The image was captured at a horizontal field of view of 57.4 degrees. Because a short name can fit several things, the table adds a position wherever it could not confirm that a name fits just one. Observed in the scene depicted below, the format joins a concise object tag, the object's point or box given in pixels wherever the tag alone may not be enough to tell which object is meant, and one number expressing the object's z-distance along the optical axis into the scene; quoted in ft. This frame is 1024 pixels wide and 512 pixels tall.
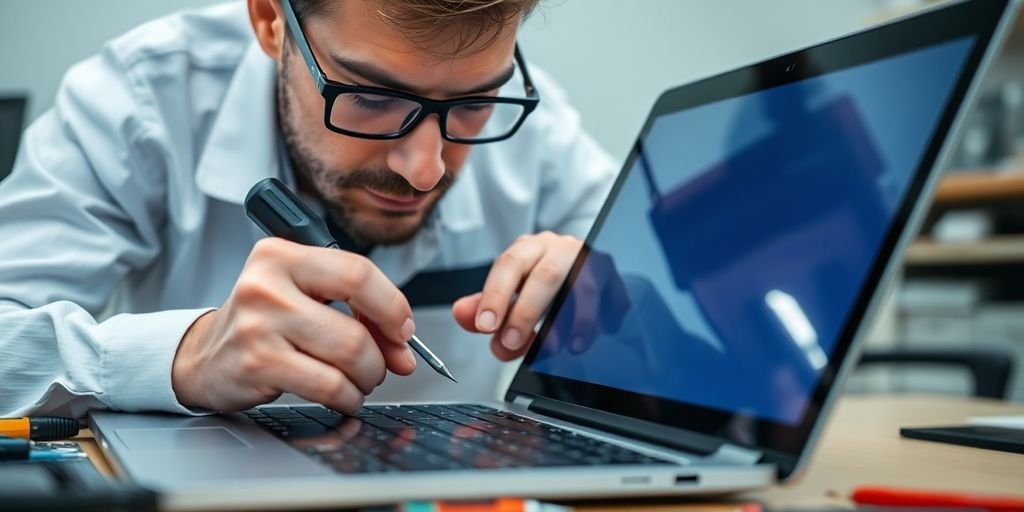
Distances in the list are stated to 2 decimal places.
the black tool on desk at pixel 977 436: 2.23
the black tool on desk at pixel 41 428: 1.94
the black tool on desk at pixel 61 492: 1.05
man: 2.06
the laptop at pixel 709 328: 1.47
